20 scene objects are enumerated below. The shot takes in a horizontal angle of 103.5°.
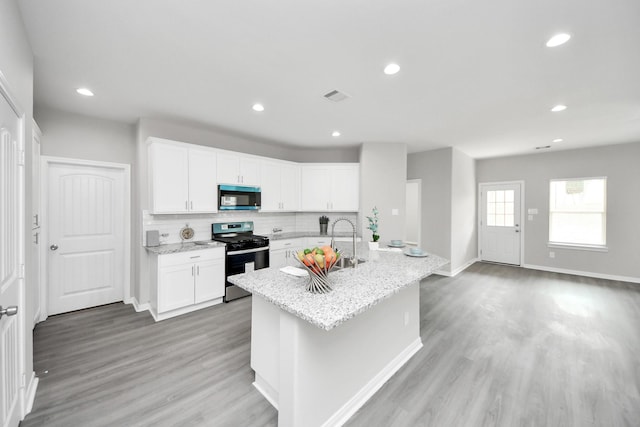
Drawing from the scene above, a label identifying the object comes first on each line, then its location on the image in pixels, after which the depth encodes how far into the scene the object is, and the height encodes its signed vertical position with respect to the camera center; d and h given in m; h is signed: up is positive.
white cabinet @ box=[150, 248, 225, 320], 3.11 -0.93
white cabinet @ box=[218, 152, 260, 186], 3.87 +0.67
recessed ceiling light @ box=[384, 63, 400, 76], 2.18 +1.25
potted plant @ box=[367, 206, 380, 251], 2.76 -0.36
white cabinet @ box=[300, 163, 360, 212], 4.85 +0.46
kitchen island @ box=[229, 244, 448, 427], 1.43 -0.88
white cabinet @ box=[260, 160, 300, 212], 4.45 +0.46
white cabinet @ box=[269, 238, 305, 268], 4.26 -0.69
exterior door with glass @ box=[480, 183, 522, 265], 5.95 -0.30
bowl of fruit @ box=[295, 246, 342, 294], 1.55 -0.34
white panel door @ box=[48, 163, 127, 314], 3.17 -0.34
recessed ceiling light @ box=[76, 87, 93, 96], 2.61 +1.26
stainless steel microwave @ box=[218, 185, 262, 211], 3.86 +0.21
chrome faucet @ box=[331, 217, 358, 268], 2.21 -0.44
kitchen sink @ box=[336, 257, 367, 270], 2.39 -0.50
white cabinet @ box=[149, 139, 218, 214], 3.27 +0.45
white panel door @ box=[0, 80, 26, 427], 1.33 -0.29
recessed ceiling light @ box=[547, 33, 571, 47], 1.77 +1.23
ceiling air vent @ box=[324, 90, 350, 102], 2.70 +1.27
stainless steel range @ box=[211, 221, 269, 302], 3.67 -0.59
